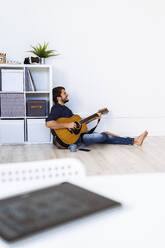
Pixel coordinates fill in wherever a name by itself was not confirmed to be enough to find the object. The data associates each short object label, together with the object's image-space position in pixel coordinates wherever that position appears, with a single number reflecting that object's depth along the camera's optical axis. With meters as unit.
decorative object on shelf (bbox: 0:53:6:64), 4.21
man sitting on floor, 3.85
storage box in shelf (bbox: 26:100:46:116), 4.21
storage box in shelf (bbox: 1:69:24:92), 4.18
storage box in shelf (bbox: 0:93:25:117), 4.18
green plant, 4.22
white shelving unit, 4.21
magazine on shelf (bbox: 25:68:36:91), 4.23
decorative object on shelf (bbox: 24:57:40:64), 4.23
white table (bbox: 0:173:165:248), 0.53
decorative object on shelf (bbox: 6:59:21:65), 4.24
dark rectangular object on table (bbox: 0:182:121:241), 0.55
